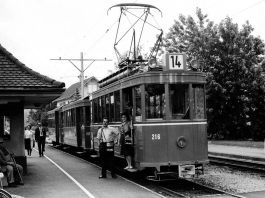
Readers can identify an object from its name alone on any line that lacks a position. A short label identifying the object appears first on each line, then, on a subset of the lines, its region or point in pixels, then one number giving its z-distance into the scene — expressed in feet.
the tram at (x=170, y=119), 36.27
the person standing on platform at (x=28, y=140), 71.36
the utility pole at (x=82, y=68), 107.34
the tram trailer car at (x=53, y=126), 97.13
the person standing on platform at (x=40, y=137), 69.97
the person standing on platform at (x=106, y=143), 42.32
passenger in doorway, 38.81
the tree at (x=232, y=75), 97.60
